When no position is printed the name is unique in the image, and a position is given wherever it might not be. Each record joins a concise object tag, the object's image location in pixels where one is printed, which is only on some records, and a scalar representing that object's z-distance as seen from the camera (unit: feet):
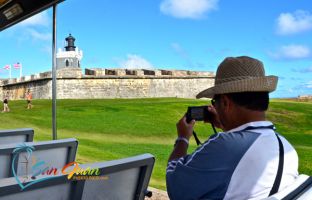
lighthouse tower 167.94
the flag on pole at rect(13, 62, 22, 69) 123.89
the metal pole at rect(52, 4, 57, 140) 15.66
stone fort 105.50
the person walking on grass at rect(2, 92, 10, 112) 70.38
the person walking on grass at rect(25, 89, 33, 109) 74.99
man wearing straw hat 5.40
